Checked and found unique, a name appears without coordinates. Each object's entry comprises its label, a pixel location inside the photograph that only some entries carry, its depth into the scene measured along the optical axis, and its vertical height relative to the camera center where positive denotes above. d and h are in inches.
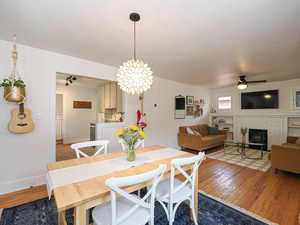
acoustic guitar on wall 83.4 -5.5
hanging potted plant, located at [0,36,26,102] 76.7 +13.5
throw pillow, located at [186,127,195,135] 182.6 -24.9
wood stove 197.3 -35.9
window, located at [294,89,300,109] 175.8 +17.6
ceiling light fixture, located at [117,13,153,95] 64.9 +17.9
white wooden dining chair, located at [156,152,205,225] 51.6 -34.2
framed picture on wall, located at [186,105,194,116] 210.5 +3.9
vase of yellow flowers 61.4 -11.1
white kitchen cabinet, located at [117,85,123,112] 153.6 +14.5
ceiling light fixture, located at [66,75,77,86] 177.8 +45.5
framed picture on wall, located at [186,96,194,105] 210.2 +19.6
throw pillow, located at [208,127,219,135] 214.2 -29.0
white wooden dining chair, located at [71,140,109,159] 73.3 -18.3
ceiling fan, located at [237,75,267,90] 150.8 +31.5
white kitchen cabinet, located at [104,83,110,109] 192.0 +24.2
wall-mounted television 191.2 +19.1
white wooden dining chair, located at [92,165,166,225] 36.3 -33.3
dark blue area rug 63.0 -50.6
